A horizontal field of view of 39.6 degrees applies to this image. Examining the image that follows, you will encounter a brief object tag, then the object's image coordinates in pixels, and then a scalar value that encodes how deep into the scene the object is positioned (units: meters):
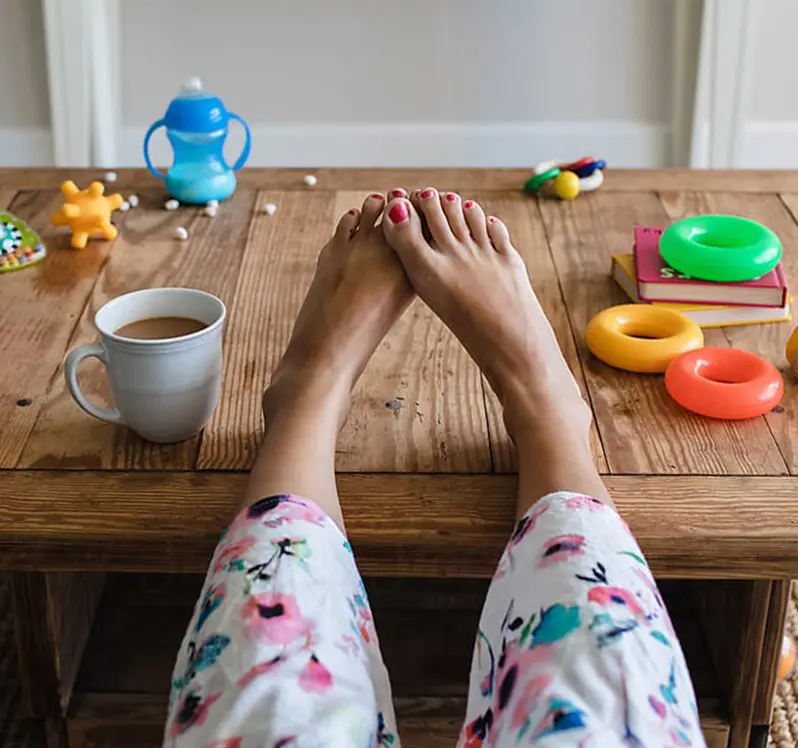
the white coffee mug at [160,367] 0.82
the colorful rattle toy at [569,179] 1.35
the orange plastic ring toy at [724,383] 0.90
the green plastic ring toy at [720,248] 1.05
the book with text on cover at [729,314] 1.06
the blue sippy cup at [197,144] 1.31
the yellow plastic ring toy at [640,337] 0.97
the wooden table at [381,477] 0.80
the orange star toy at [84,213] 1.21
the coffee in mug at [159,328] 0.86
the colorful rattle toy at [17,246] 1.17
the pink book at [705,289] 1.06
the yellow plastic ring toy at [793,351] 0.97
